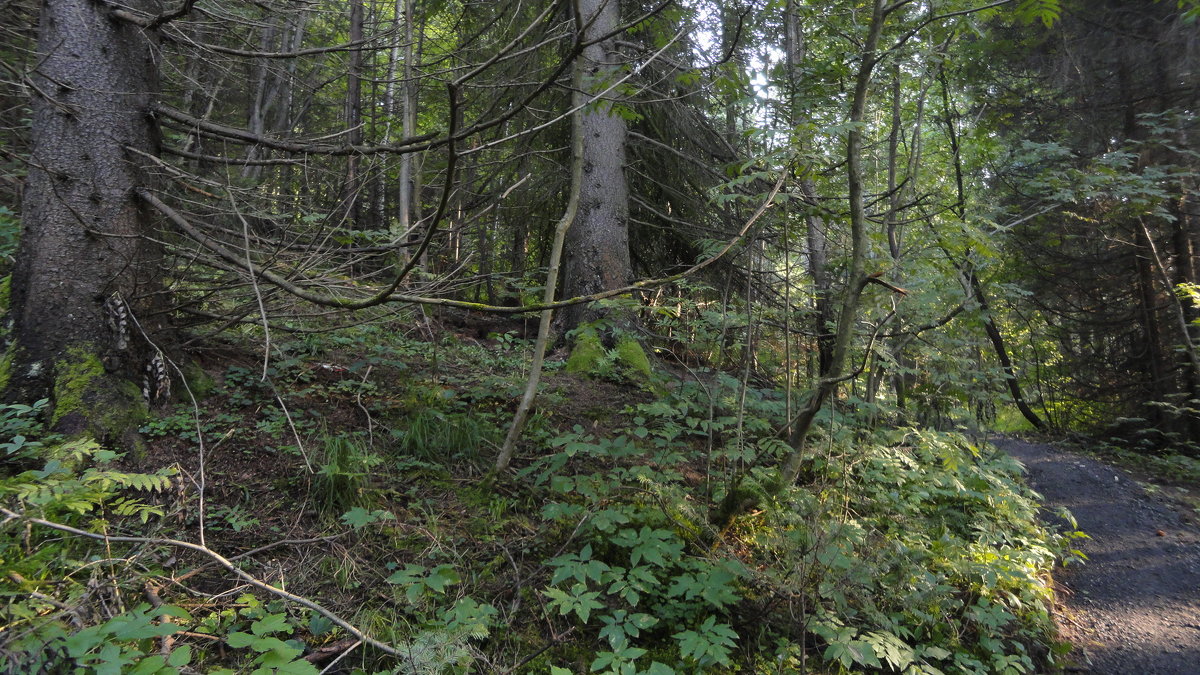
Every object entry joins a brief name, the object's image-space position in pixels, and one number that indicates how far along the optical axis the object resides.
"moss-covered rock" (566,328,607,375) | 6.28
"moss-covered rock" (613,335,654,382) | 6.20
